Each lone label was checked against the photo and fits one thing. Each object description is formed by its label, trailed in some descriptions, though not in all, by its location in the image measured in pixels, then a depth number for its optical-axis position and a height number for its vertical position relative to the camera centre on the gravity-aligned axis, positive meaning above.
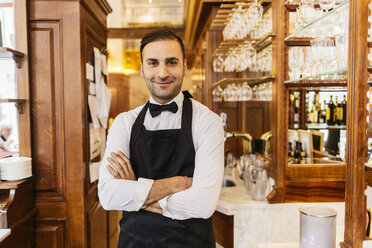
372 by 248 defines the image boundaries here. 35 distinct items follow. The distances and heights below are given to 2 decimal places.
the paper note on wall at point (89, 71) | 2.43 +0.32
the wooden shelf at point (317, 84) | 2.20 +0.19
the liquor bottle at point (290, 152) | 2.49 -0.37
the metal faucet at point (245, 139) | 3.20 -0.33
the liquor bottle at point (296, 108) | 3.13 +0.01
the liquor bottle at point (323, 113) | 2.83 -0.04
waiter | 1.48 -0.28
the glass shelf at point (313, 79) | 1.74 +0.21
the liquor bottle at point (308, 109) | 3.08 +0.00
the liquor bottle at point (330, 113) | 2.70 -0.04
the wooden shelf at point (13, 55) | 2.01 +0.39
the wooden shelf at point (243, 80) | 2.89 +0.30
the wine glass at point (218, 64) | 3.48 +0.53
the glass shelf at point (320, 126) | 2.84 -0.17
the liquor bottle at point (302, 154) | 2.46 -0.38
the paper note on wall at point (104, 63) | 2.90 +0.46
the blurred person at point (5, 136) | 2.37 -0.20
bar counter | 2.24 -0.84
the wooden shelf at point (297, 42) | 2.26 +0.50
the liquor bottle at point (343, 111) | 2.57 -0.02
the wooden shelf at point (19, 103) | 2.13 +0.05
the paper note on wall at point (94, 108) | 2.50 +0.02
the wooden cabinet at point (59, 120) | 2.23 -0.07
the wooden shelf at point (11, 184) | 1.97 -0.49
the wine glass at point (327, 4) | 1.54 +0.54
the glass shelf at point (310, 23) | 1.35 +0.52
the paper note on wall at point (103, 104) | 2.77 +0.05
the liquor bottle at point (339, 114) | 2.79 -0.06
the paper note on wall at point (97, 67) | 2.65 +0.39
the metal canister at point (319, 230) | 1.31 -0.53
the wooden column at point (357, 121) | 1.22 -0.05
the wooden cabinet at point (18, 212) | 1.89 -0.69
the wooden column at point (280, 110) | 2.24 -0.01
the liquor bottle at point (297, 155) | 2.40 -0.39
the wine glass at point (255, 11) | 2.54 +0.83
